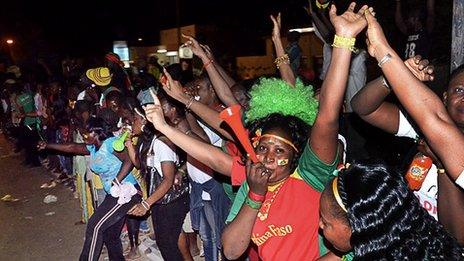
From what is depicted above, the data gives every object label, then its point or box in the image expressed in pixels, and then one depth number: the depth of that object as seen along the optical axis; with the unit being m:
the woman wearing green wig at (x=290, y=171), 2.21
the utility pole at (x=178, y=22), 20.33
